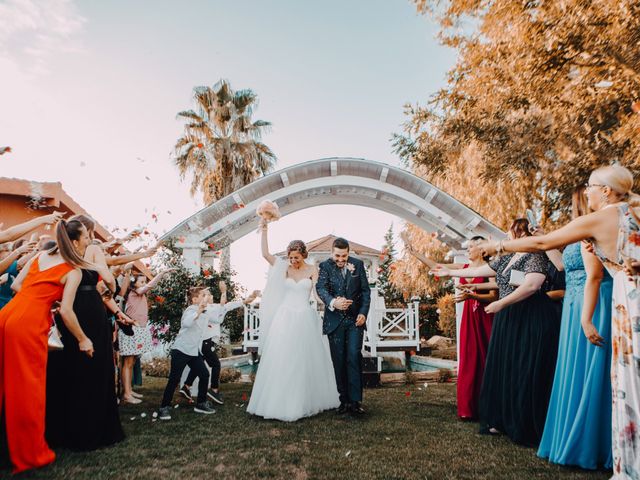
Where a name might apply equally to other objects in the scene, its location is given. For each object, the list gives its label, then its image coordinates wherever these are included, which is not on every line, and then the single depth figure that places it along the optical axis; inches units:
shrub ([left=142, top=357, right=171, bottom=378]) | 464.5
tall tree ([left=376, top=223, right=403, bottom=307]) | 888.9
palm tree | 780.0
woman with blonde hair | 111.3
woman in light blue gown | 131.1
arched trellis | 417.1
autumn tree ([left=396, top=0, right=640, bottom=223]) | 301.3
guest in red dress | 210.8
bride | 207.8
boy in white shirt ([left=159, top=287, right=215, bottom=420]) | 215.3
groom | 220.2
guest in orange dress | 138.6
